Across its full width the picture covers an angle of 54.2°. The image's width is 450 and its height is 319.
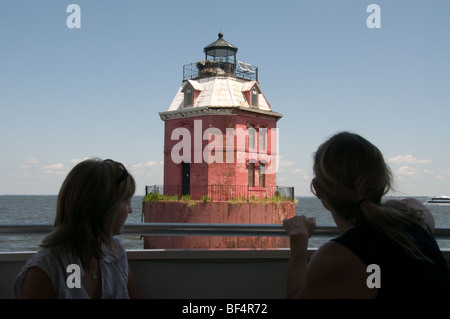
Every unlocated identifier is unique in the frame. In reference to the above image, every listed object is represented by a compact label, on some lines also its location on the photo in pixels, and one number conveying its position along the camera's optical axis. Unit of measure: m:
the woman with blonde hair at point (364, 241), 1.66
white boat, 104.50
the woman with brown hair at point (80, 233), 1.83
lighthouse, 26.09
